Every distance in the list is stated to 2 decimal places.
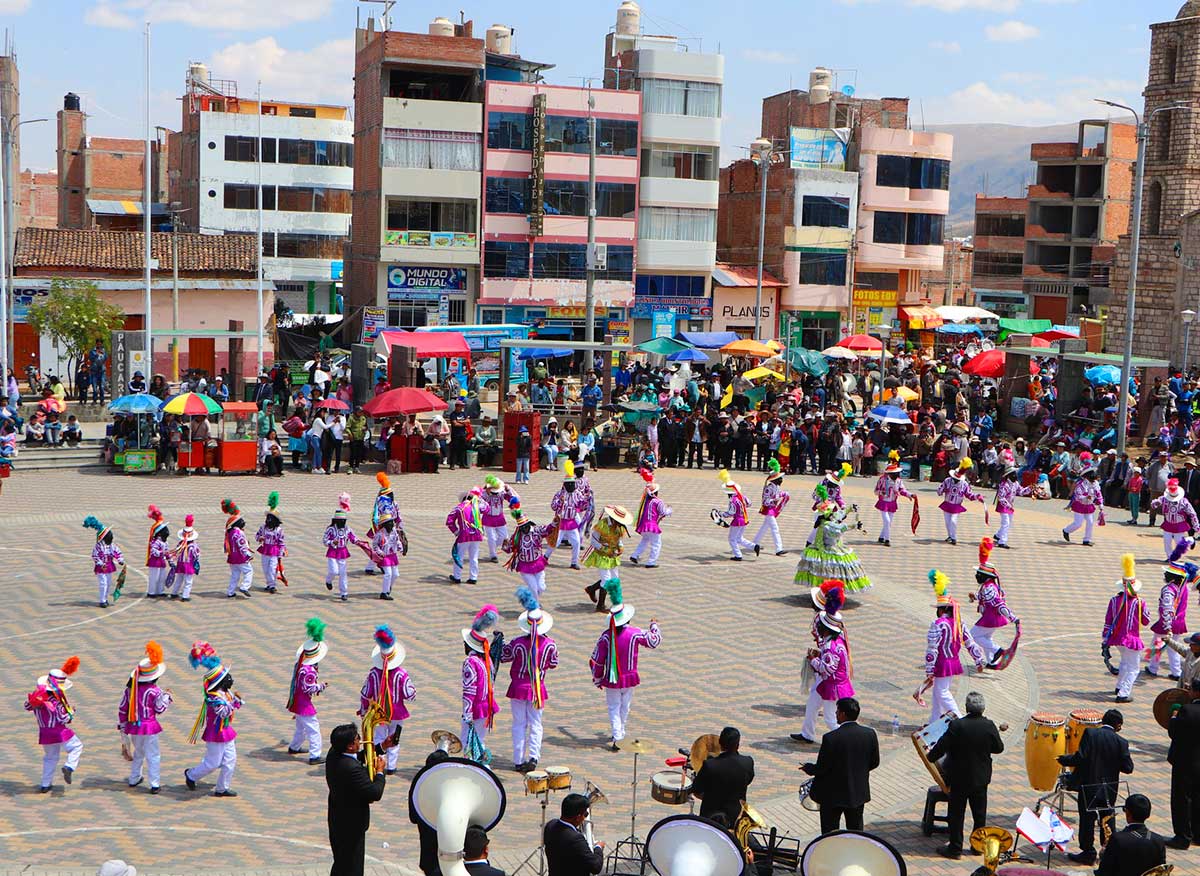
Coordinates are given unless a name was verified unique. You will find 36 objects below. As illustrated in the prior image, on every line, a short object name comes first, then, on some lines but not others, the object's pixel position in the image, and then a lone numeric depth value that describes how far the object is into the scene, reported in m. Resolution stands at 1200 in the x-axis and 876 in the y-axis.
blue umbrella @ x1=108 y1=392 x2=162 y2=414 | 30.84
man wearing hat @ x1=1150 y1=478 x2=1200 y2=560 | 23.70
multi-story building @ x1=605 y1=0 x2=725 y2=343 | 54.41
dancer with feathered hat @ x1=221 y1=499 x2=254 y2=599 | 20.50
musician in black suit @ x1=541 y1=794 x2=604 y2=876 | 9.06
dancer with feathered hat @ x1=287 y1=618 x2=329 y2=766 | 13.94
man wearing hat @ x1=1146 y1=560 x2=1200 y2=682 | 17.56
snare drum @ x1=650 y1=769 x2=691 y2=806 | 11.39
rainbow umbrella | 30.23
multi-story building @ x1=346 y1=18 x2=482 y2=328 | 50.56
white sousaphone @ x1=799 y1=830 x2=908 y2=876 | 8.46
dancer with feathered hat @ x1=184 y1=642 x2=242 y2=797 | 13.09
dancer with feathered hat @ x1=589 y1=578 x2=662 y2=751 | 14.52
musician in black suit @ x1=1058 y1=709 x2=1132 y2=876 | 11.98
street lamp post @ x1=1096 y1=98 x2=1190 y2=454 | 32.69
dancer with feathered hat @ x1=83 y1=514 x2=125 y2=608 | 19.75
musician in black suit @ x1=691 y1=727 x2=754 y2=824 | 10.90
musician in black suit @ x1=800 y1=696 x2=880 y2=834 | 11.23
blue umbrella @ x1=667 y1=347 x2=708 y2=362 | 40.06
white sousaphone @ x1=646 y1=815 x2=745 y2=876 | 8.47
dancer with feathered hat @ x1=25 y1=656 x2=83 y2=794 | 13.22
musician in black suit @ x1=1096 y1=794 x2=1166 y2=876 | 9.59
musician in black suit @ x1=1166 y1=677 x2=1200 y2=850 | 12.34
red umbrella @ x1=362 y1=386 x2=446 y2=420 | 31.25
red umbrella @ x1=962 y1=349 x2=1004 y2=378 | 40.75
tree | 40.50
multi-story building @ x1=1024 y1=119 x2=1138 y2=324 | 77.06
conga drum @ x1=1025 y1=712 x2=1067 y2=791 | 12.97
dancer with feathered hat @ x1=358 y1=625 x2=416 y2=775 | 13.41
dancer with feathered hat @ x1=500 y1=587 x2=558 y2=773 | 13.87
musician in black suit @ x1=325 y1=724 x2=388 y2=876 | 10.17
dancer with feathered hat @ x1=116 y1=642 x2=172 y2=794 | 13.27
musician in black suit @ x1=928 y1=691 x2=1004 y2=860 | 11.89
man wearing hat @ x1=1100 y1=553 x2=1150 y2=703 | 16.64
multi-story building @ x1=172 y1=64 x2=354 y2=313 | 63.00
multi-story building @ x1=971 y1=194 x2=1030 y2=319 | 83.25
